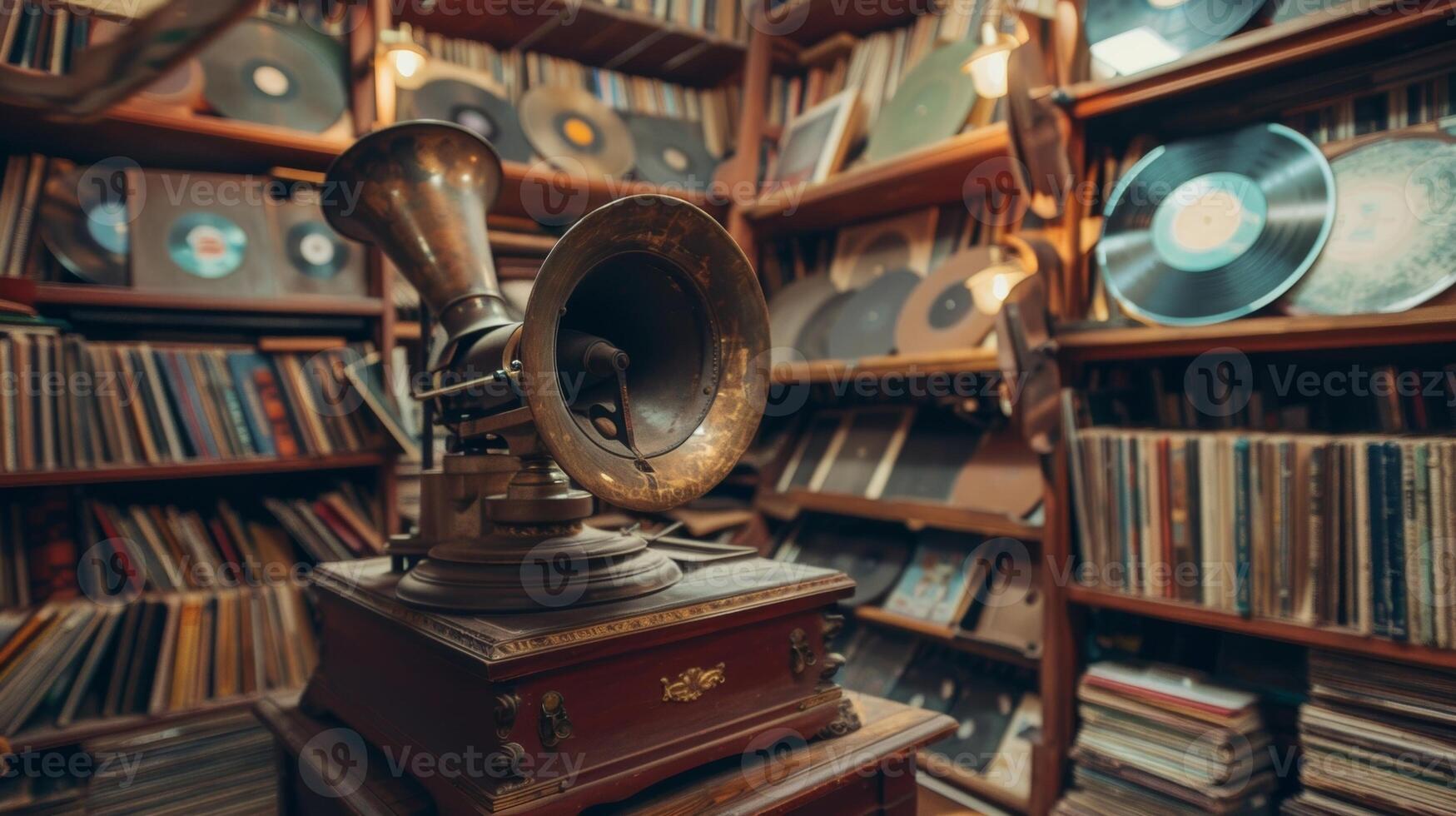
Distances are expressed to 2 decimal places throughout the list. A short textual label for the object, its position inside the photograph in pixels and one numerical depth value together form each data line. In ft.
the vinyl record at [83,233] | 6.00
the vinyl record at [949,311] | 6.68
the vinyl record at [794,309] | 8.25
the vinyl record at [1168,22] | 5.11
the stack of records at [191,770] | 4.78
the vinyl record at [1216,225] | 4.76
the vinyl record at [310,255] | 6.81
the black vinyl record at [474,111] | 7.64
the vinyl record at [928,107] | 6.95
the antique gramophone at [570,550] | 2.92
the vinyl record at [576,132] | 8.05
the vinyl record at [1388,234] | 4.29
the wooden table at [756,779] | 3.19
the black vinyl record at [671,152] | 8.68
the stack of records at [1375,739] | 4.17
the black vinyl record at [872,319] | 7.43
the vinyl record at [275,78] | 6.50
